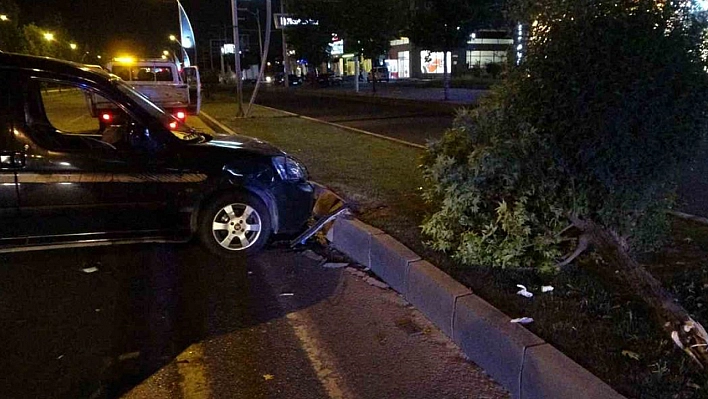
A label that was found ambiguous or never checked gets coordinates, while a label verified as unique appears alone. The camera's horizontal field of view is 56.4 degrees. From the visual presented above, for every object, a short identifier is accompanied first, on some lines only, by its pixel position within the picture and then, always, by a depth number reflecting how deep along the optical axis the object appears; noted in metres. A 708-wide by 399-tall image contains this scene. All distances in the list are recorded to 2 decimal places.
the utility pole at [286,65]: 62.12
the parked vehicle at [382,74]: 61.91
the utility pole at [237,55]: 23.06
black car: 5.73
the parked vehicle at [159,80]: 17.67
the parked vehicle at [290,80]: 66.00
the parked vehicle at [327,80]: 58.78
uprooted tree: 4.48
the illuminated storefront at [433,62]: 64.94
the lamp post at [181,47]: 23.91
